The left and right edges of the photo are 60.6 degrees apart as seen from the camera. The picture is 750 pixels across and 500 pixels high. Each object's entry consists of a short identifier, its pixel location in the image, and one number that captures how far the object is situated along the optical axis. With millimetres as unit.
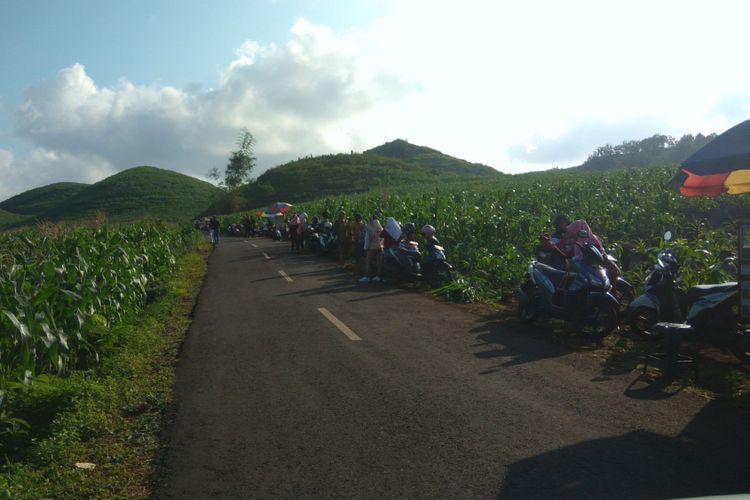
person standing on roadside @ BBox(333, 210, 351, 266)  23609
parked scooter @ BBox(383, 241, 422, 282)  16406
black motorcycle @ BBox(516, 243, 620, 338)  9258
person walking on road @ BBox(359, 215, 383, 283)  17438
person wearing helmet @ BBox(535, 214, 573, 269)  11125
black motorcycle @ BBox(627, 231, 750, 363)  7527
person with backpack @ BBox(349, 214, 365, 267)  21125
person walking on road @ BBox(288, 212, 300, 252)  30141
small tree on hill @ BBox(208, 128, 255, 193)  100312
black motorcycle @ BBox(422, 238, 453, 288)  15359
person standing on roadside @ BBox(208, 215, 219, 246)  39406
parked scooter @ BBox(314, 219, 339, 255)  26016
